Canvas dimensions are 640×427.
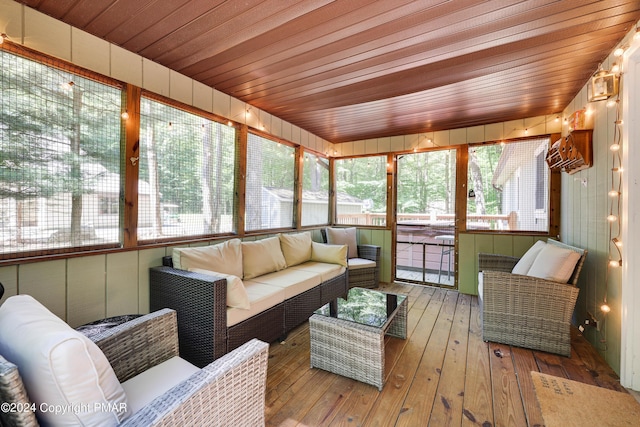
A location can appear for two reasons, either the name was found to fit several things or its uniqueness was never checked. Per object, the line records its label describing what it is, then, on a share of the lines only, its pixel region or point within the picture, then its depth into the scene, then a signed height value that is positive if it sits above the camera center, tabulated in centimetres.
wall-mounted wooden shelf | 245 +59
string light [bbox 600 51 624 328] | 196 +14
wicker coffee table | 183 -90
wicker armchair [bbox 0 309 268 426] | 67 -62
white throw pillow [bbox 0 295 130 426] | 72 -45
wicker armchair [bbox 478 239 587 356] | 222 -84
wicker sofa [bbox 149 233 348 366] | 188 -76
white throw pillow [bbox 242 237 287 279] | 275 -50
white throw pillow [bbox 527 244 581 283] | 226 -45
